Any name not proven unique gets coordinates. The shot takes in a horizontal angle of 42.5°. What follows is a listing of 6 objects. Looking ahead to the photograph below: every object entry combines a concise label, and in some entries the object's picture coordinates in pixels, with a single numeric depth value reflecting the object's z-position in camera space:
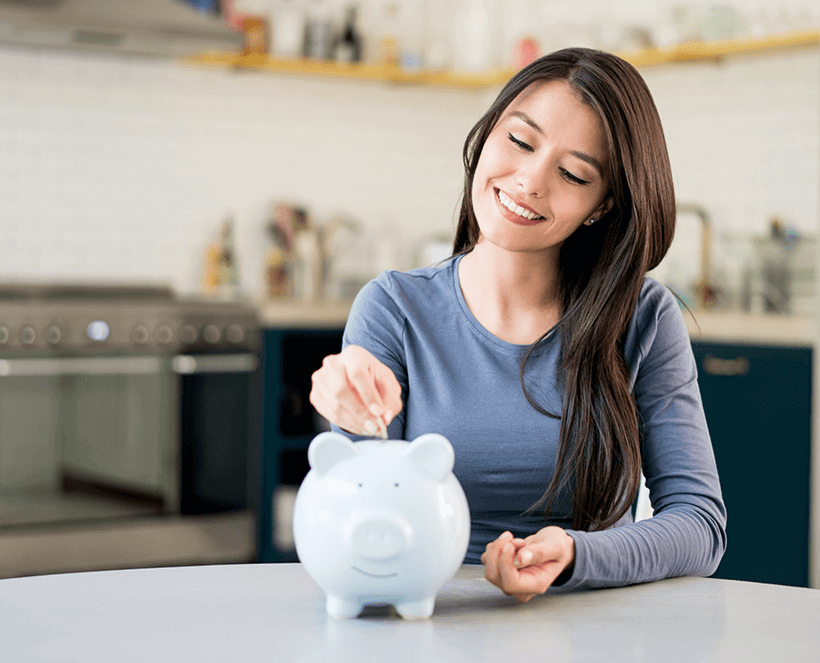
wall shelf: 3.58
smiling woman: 1.35
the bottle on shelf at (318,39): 4.27
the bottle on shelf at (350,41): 4.33
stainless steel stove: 3.21
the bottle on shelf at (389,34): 4.46
